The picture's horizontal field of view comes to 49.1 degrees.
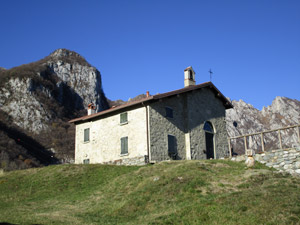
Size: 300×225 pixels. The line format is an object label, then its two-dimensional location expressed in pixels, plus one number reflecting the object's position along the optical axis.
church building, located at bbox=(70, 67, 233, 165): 23.31
